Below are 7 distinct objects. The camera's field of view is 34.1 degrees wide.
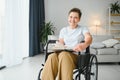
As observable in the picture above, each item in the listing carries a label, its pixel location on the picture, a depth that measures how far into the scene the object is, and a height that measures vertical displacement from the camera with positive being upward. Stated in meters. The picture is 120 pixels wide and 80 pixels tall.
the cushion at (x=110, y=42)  4.52 -0.04
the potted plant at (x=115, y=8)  6.37 +1.06
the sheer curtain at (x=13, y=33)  4.00 +0.17
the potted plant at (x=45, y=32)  5.99 +0.28
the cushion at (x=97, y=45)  4.47 -0.11
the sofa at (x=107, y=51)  4.44 -0.24
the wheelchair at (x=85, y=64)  2.14 -0.26
